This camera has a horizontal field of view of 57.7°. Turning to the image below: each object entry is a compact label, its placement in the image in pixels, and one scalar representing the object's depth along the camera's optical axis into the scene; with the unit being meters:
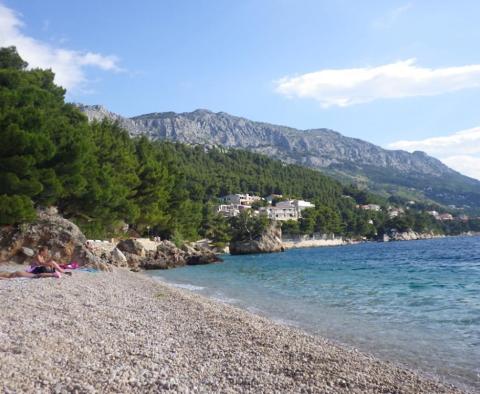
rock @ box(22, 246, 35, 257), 25.09
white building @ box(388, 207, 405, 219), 165.68
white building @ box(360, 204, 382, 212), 160.74
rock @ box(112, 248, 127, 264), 37.79
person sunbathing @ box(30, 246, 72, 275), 17.99
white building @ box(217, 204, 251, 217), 122.25
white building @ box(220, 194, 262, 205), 140.38
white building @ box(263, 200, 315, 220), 133.88
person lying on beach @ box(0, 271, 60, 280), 16.88
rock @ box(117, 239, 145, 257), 45.47
